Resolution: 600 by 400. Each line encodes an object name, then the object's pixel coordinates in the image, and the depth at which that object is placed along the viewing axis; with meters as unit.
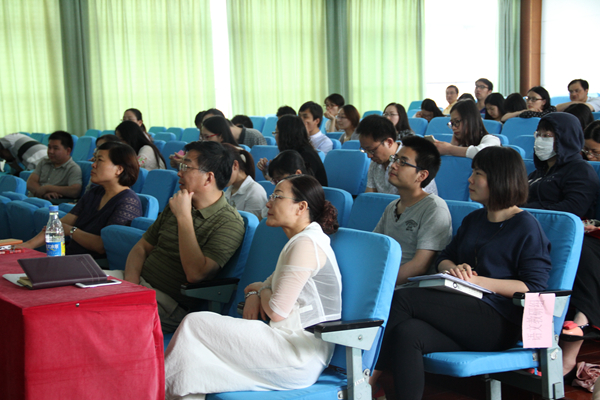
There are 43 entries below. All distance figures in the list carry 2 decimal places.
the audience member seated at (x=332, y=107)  7.57
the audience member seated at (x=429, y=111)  7.81
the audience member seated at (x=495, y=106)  6.86
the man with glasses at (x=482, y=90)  8.27
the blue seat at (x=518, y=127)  5.80
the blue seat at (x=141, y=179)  4.47
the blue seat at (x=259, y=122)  9.09
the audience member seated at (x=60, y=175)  4.88
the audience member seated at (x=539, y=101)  6.11
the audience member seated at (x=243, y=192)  3.31
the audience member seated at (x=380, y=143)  3.51
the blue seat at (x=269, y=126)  8.60
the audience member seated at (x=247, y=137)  5.92
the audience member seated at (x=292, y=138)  4.18
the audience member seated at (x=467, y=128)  3.98
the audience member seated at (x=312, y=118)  5.77
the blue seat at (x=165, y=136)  7.54
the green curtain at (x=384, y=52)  11.59
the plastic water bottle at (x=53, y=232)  2.34
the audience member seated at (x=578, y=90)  7.54
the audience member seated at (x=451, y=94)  9.02
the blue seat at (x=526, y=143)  4.80
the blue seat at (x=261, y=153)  4.95
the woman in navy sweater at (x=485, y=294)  1.95
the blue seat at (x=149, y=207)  3.15
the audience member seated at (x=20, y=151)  6.82
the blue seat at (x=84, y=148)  7.19
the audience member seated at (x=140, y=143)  5.08
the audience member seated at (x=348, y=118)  5.96
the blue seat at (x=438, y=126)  6.73
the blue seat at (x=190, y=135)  7.94
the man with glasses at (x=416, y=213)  2.29
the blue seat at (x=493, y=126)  5.89
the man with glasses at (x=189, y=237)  2.33
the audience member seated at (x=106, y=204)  3.04
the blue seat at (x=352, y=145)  5.30
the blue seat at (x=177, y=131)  8.82
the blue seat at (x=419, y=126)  7.16
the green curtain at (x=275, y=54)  10.57
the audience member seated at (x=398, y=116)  5.66
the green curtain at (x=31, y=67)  9.13
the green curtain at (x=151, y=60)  9.70
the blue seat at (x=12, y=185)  4.63
